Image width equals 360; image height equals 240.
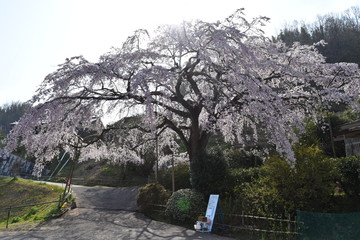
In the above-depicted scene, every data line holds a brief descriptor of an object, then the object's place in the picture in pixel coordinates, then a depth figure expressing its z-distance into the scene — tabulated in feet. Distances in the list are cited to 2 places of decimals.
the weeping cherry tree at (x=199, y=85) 27.04
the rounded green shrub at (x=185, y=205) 33.81
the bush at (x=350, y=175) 28.30
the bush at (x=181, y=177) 53.11
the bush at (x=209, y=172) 36.14
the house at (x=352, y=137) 51.75
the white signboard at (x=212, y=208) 29.01
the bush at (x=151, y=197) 42.47
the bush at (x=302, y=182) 25.71
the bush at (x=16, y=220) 50.34
